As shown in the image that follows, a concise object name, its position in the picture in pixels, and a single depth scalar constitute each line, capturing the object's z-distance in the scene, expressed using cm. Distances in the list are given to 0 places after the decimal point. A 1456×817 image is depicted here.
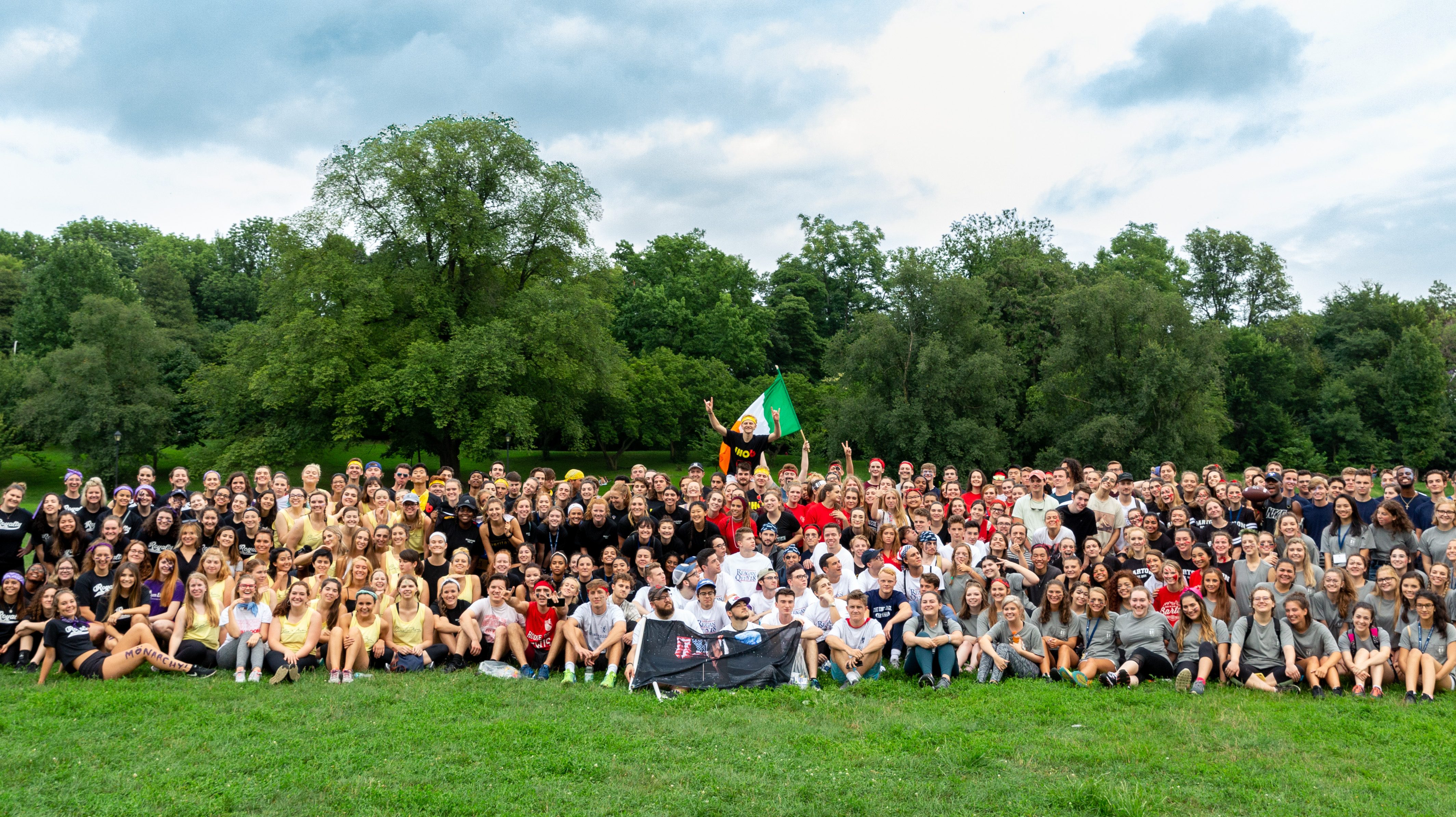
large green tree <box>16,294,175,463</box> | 3641
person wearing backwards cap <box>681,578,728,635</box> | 937
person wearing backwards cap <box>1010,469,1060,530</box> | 1142
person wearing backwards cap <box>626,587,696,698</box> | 916
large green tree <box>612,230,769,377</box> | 4897
